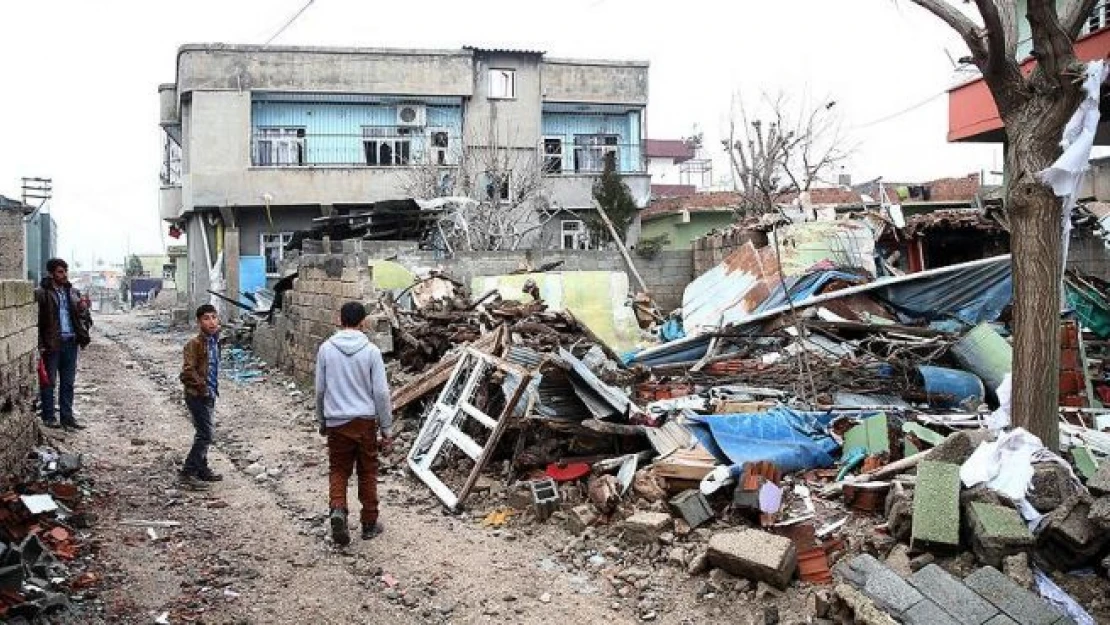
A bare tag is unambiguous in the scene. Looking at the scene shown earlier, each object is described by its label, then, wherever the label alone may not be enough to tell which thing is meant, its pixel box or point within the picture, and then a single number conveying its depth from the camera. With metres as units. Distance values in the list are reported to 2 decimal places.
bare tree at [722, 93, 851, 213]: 25.02
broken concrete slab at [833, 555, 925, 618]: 4.25
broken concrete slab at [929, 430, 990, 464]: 5.41
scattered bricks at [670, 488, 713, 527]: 5.73
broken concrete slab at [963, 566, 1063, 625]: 4.02
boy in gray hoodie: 5.75
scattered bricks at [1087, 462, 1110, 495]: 4.70
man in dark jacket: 8.52
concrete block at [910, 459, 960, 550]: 4.69
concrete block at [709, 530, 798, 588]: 4.82
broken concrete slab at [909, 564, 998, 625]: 4.10
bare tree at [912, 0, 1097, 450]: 5.05
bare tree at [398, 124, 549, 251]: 23.53
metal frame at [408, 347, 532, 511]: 7.02
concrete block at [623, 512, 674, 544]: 5.67
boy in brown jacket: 7.21
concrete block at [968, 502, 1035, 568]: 4.48
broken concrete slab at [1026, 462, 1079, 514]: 4.86
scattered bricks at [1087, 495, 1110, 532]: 4.32
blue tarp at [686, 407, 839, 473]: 6.52
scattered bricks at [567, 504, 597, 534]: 6.08
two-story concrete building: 25.66
